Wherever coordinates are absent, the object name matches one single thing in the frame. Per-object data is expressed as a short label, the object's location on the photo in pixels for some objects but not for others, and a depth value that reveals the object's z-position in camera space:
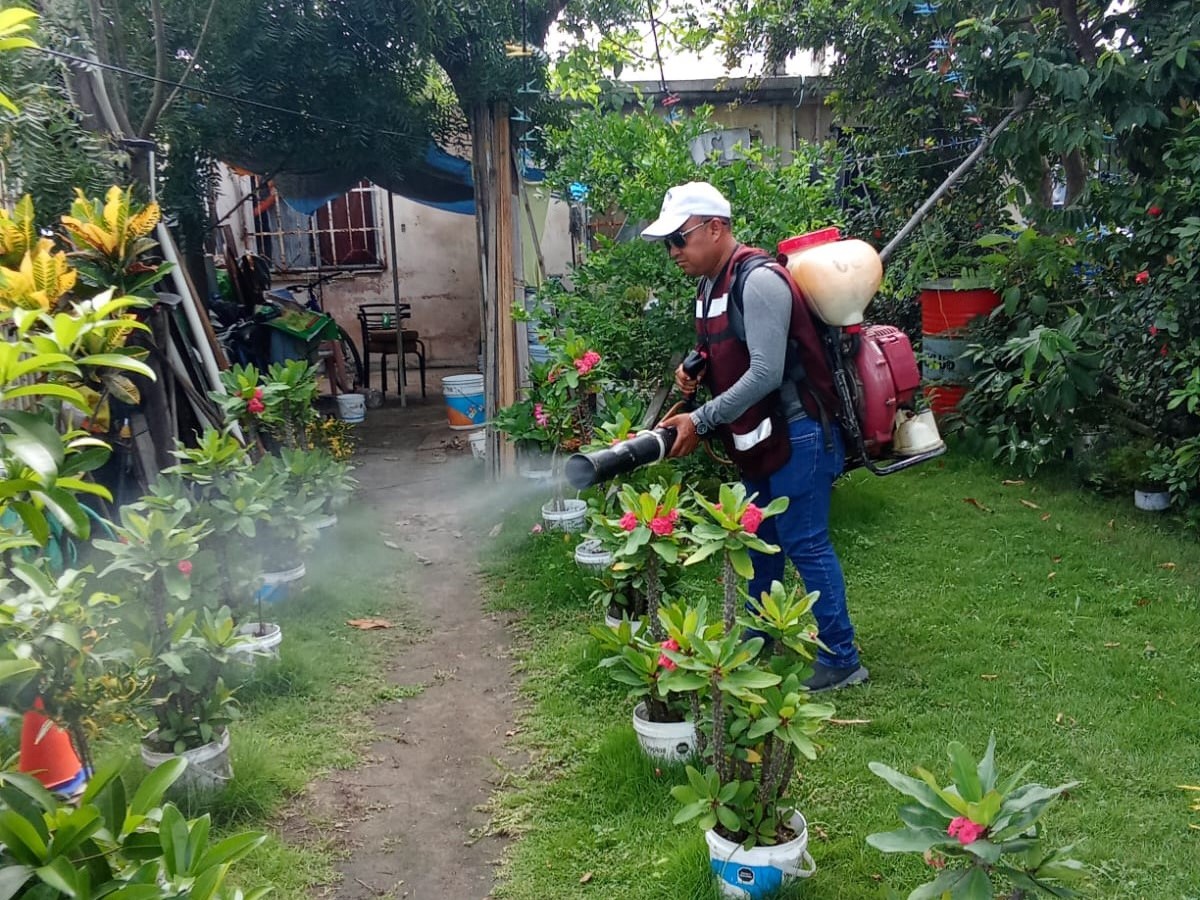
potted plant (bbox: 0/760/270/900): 1.27
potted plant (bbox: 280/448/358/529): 4.75
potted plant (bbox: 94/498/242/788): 2.91
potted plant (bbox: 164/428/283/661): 3.60
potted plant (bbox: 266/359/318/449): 4.88
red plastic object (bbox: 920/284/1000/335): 6.56
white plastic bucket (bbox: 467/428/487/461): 7.15
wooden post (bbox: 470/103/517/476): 6.35
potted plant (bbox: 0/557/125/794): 2.29
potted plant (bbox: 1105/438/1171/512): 5.23
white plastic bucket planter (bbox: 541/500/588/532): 5.37
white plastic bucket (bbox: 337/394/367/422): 8.91
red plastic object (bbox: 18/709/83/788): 2.33
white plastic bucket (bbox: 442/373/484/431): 7.92
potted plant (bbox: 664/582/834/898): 2.29
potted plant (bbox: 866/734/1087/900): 1.70
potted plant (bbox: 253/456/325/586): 4.36
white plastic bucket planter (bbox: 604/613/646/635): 3.43
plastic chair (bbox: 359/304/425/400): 10.04
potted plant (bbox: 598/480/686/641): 2.90
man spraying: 3.14
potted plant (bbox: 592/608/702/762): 2.78
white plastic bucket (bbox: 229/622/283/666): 3.66
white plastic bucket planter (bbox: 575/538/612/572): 4.61
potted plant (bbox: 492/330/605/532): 4.79
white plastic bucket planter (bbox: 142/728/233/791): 2.89
